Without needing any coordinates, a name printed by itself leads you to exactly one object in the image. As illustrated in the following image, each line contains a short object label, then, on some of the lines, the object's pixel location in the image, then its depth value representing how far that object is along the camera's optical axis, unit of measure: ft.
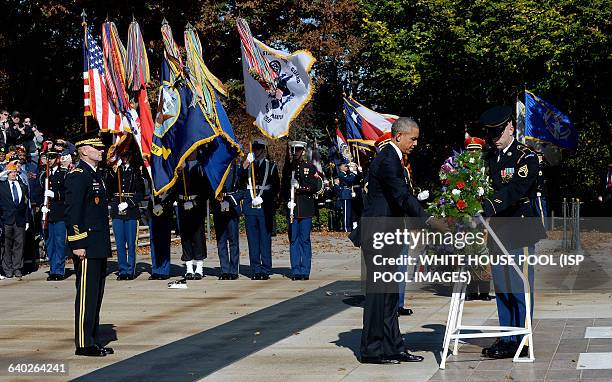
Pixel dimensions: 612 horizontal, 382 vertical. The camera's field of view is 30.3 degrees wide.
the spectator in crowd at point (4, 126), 81.97
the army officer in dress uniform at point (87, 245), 34.56
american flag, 66.39
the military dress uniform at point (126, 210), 61.46
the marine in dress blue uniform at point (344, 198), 99.71
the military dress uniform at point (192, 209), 59.06
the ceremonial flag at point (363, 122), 75.41
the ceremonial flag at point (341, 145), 104.78
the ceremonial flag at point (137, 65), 68.44
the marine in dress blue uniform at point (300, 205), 58.75
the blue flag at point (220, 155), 58.80
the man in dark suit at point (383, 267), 32.12
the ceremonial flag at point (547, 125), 76.23
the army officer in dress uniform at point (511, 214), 32.24
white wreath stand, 31.27
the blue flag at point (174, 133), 57.67
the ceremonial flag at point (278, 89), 62.49
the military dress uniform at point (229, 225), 60.44
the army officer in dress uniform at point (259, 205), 60.44
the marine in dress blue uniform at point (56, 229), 62.23
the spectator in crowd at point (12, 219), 64.69
